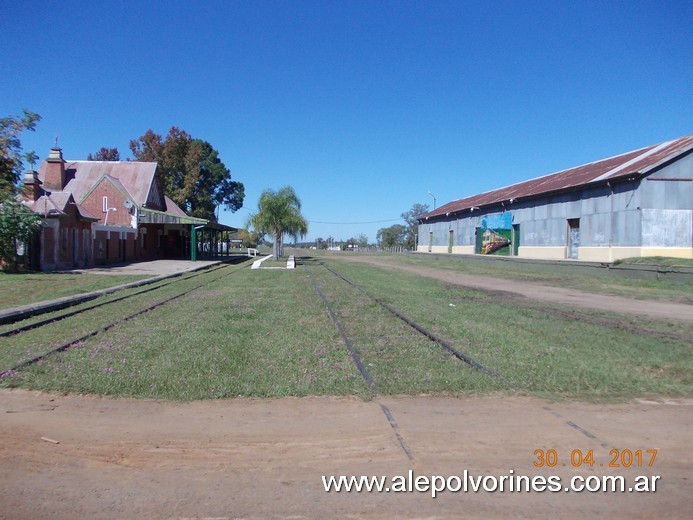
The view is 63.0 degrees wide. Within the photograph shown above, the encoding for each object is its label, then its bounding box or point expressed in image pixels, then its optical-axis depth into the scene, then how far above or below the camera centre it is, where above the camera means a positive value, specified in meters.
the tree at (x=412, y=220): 112.88 +6.01
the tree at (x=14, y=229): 26.66 +0.54
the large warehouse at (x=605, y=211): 29.27 +2.46
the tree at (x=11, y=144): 20.36 +3.50
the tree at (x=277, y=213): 49.69 +2.80
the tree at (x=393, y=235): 123.09 +2.67
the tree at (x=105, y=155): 83.50 +12.86
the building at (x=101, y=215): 30.05 +1.80
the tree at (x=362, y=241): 145.00 +1.43
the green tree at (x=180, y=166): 68.25 +9.46
